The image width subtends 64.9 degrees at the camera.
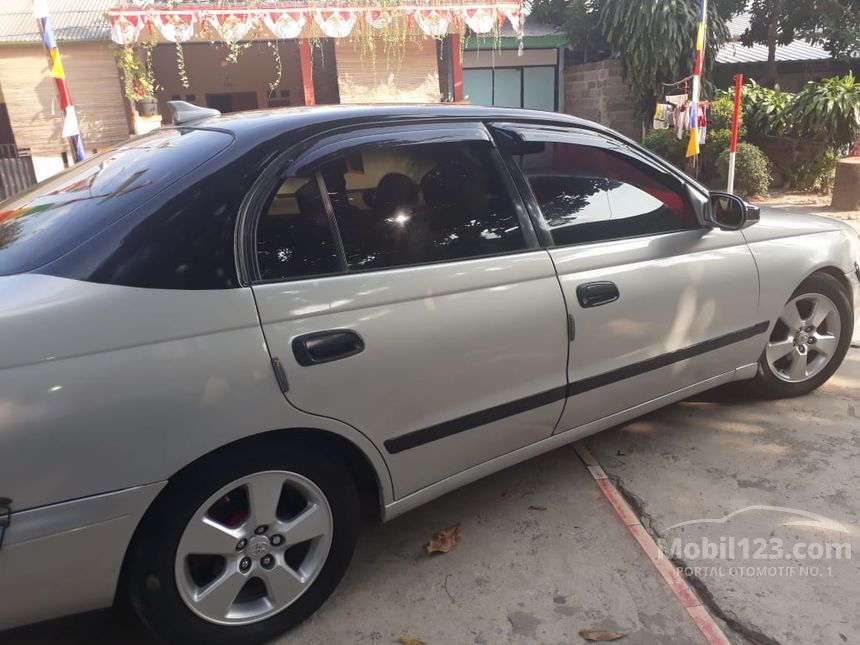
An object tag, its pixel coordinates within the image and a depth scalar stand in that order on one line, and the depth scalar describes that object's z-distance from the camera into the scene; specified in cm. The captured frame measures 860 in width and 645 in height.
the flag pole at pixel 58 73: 542
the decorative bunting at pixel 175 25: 1087
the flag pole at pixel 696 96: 764
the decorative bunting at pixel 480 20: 1179
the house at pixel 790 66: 1697
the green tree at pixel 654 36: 1420
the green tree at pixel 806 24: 1506
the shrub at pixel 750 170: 1086
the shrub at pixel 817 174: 1134
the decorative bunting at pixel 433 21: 1162
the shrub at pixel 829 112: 1095
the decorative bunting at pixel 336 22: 1142
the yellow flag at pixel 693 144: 819
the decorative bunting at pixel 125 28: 1098
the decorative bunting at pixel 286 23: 1122
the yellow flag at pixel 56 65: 541
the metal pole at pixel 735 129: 779
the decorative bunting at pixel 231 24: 1098
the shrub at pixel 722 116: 1191
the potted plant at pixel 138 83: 1170
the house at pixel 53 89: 1260
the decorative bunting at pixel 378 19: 1162
